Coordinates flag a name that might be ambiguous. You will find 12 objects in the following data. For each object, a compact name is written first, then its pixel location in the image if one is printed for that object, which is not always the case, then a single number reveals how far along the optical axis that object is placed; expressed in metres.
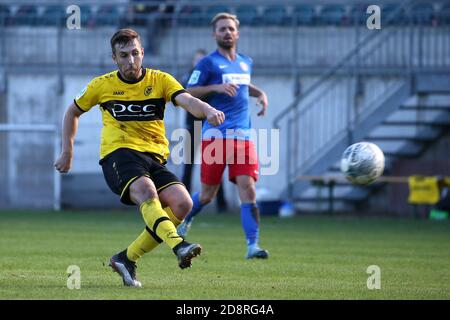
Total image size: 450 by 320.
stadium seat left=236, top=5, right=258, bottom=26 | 22.69
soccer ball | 10.18
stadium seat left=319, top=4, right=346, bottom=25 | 21.98
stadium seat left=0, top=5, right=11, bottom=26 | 22.98
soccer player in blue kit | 11.51
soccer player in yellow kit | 8.36
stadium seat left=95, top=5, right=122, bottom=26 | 23.12
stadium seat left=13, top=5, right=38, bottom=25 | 23.45
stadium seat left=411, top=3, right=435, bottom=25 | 20.76
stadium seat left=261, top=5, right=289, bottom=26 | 22.48
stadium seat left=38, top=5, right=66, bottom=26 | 23.23
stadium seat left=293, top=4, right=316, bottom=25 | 22.19
